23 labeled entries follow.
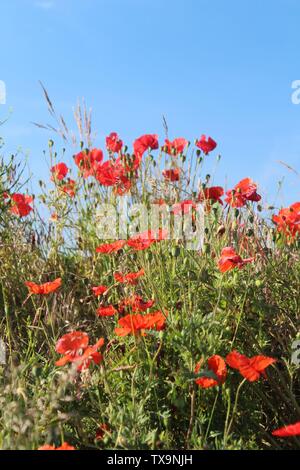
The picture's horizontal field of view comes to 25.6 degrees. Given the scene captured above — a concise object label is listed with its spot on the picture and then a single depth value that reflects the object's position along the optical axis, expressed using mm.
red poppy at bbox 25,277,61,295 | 2498
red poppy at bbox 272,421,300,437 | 1793
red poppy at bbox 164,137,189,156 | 3795
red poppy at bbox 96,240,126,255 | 2818
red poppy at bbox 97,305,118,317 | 2527
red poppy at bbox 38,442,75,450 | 1730
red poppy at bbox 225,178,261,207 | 3127
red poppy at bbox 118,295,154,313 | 2468
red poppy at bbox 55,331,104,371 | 2148
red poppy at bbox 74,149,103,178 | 4012
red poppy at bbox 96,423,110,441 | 2225
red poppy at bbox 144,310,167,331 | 2188
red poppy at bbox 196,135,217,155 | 3764
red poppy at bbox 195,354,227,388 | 2031
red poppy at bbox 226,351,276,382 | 1982
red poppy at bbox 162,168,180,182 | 3740
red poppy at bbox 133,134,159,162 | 3791
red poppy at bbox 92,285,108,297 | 2769
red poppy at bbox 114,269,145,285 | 2679
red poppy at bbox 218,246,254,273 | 2328
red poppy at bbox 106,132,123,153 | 4070
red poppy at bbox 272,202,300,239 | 3314
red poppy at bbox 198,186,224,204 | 3439
